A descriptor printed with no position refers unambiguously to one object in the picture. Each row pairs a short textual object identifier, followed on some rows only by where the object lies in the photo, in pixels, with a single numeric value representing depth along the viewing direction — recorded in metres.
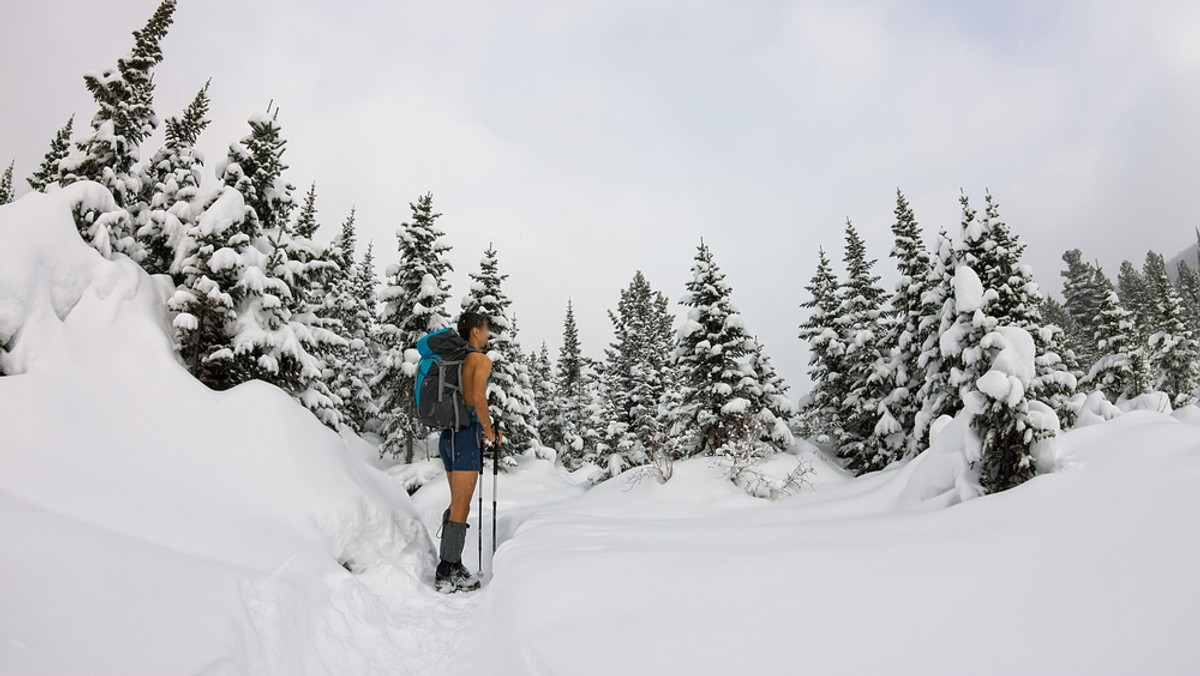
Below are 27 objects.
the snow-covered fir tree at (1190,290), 49.91
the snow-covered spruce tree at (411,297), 20.59
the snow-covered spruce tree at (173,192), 11.82
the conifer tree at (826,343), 24.37
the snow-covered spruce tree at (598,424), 27.09
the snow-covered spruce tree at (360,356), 31.03
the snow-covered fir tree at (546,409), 40.22
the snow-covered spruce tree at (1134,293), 43.78
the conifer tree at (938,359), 16.41
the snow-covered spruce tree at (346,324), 25.91
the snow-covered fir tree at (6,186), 33.28
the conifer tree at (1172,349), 28.33
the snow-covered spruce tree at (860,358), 22.42
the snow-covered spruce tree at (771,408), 19.89
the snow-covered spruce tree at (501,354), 21.62
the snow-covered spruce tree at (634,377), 27.85
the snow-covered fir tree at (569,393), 40.03
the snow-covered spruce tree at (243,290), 10.29
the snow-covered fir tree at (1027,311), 15.93
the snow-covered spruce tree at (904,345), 20.33
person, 5.07
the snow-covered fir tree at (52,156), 23.09
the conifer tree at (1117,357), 26.48
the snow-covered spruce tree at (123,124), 14.13
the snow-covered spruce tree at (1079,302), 41.66
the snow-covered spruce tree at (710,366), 19.47
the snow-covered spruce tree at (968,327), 14.55
